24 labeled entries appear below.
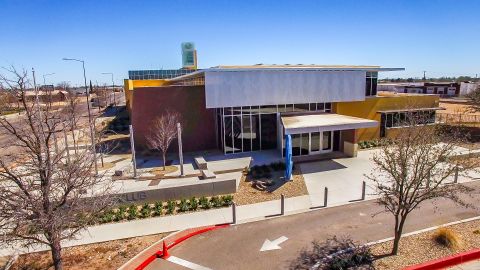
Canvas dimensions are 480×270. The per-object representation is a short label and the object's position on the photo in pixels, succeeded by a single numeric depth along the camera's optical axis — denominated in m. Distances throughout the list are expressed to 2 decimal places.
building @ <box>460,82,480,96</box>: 78.94
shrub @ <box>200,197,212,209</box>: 14.95
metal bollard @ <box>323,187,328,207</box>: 14.78
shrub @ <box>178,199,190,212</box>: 14.65
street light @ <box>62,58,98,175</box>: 17.91
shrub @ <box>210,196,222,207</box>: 15.13
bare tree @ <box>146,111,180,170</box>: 22.96
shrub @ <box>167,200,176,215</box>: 14.47
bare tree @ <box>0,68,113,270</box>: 7.74
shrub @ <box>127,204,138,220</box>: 14.02
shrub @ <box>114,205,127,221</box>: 13.88
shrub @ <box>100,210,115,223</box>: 13.73
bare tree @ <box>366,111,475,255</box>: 9.39
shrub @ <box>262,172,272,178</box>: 19.41
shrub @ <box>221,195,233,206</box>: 15.34
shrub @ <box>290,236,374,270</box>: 9.91
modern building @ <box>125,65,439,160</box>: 22.70
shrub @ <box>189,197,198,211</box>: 14.84
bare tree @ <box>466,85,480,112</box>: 31.48
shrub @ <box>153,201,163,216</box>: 14.32
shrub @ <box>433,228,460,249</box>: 10.69
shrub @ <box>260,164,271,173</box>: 20.19
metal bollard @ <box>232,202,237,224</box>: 13.24
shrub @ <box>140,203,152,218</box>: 14.16
